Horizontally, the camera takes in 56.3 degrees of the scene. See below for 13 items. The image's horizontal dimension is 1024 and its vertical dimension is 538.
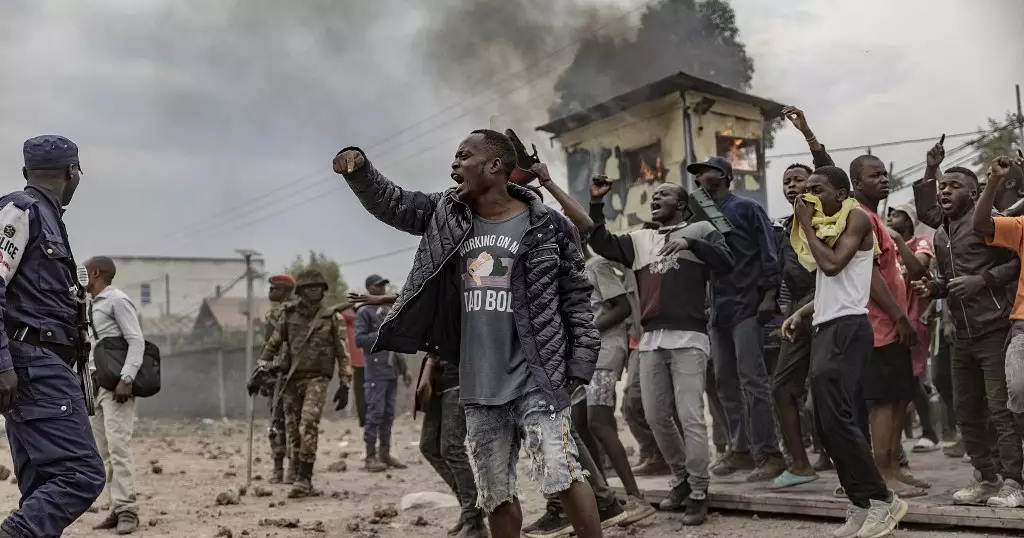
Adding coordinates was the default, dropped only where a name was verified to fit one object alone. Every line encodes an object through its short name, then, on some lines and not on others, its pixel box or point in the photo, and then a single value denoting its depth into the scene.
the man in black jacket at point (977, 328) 5.27
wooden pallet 4.90
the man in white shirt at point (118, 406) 6.78
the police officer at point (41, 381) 3.94
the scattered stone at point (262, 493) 8.48
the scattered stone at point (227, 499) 7.98
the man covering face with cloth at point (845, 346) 4.90
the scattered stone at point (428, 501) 7.57
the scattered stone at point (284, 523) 6.75
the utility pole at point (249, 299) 25.31
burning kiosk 20.97
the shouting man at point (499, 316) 3.94
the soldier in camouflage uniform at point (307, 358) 8.62
